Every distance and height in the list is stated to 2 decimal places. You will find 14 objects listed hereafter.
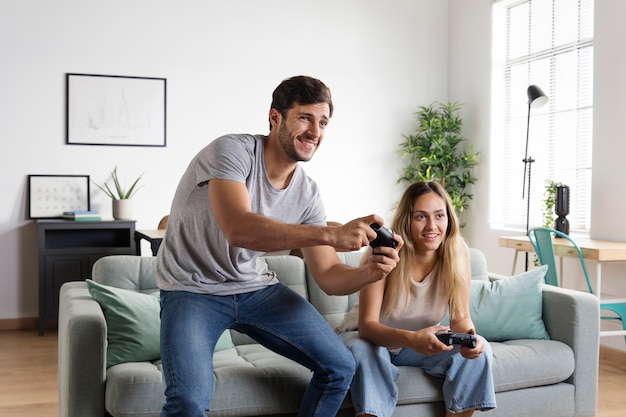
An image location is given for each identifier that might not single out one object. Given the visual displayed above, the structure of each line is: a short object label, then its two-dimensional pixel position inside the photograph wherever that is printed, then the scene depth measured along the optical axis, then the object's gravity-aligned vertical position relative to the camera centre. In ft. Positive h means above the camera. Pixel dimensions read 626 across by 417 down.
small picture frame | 18.53 -0.16
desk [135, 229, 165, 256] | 15.43 -1.02
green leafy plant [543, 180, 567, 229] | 16.83 -0.15
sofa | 7.98 -2.03
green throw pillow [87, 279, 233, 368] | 8.75 -1.61
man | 7.29 -0.75
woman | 8.22 -1.46
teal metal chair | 13.82 -1.20
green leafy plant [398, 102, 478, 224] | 20.72 +1.15
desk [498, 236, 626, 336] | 13.60 -1.00
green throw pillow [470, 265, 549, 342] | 10.32 -1.61
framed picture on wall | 18.97 +2.05
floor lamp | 16.79 +2.21
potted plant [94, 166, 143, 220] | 18.57 -0.14
